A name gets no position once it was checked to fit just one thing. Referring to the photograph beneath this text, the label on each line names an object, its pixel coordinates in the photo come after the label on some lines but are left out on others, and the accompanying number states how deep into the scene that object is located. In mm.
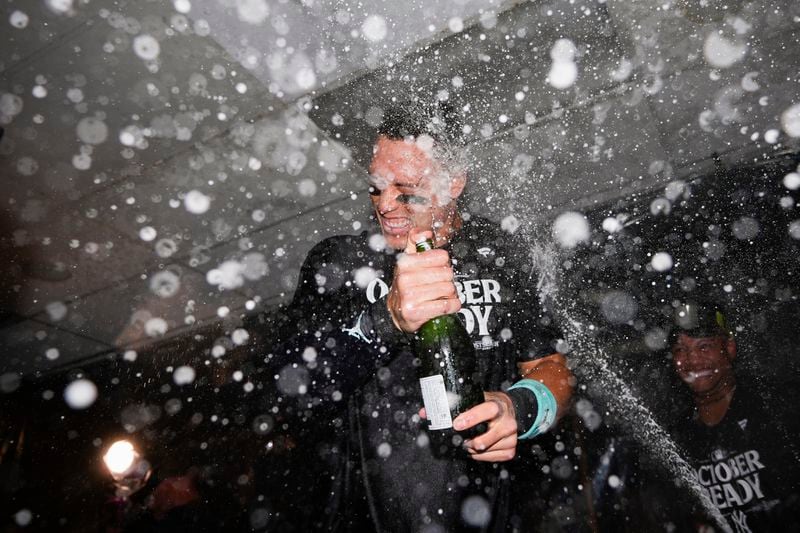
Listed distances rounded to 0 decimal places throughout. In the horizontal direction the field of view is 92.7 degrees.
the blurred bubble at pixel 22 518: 4570
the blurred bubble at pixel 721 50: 2514
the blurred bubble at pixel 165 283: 3911
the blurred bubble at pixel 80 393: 4965
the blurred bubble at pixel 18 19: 2008
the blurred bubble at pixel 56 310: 3902
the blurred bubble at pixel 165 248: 3564
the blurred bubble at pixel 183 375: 5160
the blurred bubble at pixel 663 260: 3031
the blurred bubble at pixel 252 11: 2127
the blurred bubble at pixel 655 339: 2902
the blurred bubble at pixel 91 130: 2533
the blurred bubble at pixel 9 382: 4734
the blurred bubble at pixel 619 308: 3109
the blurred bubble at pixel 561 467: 2257
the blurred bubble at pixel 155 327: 4551
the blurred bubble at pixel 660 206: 3088
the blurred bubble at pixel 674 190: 3076
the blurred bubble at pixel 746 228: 2842
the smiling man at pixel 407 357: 1478
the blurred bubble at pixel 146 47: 2203
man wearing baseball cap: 2083
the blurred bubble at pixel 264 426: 1887
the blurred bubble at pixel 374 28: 2283
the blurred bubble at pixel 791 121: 2742
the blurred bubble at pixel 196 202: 3188
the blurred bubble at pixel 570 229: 3334
